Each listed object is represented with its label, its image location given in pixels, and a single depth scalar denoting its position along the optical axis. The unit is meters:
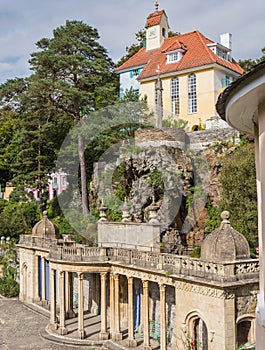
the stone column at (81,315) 22.19
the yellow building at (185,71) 39.50
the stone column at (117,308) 21.47
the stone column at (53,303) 24.19
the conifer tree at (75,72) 36.06
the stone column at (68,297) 26.27
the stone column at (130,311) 20.42
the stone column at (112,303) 21.72
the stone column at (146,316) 19.39
